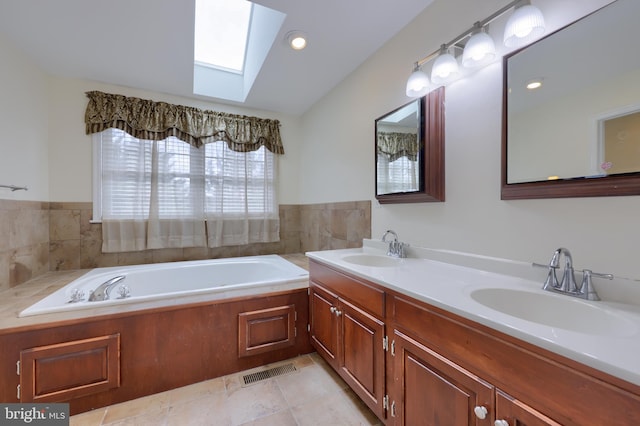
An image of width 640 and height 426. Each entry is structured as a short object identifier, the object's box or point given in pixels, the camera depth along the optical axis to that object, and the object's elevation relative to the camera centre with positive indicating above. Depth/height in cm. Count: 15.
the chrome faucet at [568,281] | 91 -27
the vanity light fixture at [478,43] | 106 +80
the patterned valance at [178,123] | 249 +97
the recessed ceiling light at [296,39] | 181 +127
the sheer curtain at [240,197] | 294 +18
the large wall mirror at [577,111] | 88 +40
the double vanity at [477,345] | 60 -43
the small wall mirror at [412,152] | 154 +41
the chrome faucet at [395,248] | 175 -26
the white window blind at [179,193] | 255 +21
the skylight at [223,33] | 225 +174
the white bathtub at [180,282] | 165 -60
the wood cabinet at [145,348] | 140 -88
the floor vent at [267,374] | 177 -118
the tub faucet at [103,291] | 190 -62
